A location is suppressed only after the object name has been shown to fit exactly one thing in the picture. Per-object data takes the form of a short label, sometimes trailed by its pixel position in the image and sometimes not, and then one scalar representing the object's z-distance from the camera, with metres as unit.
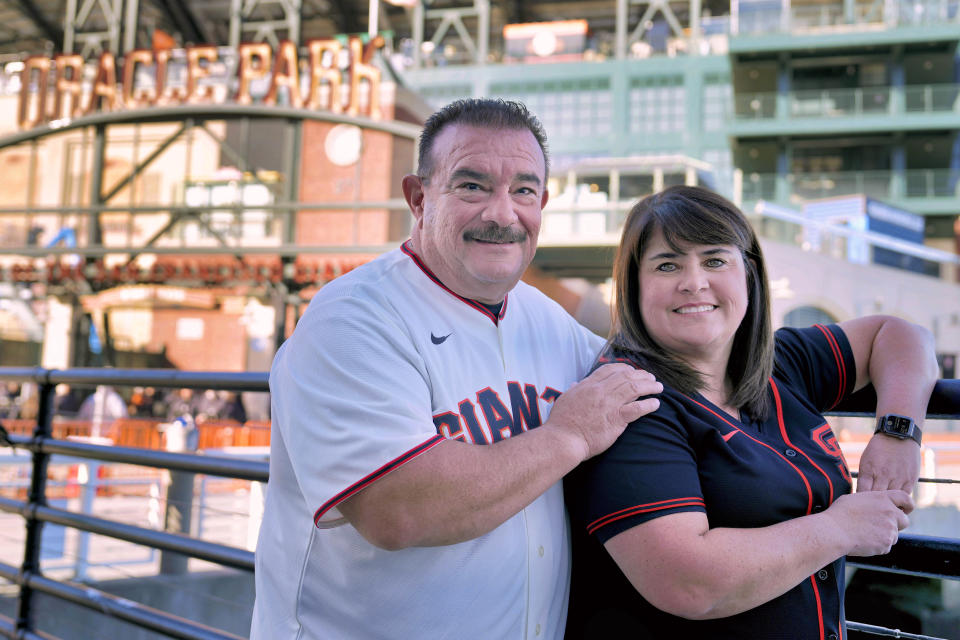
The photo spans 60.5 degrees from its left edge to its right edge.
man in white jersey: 1.56
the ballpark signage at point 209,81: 19.72
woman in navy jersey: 1.53
